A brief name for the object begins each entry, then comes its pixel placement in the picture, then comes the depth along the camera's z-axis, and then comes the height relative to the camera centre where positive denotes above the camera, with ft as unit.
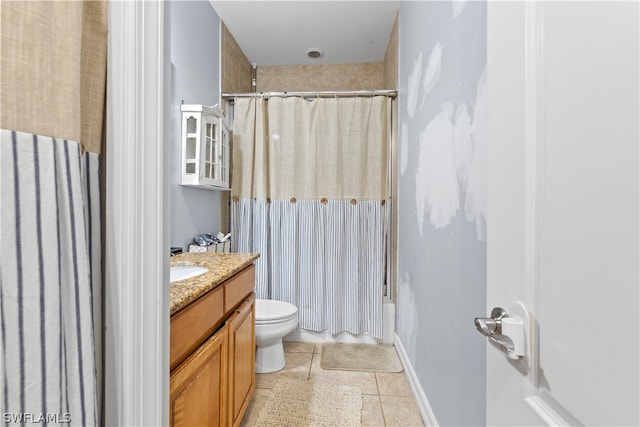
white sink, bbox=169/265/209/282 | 4.45 -0.92
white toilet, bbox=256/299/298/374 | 6.45 -2.59
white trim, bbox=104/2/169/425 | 1.73 +0.04
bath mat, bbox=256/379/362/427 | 5.31 -3.66
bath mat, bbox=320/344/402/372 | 7.11 -3.65
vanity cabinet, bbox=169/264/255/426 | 2.93 -1.76
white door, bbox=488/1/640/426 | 1.08 +0.01
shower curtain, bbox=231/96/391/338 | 8.30 +0.21
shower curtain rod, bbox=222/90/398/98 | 8.34 +3.18
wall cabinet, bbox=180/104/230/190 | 6.29 +1.37
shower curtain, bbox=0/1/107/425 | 1.28 -0.06
